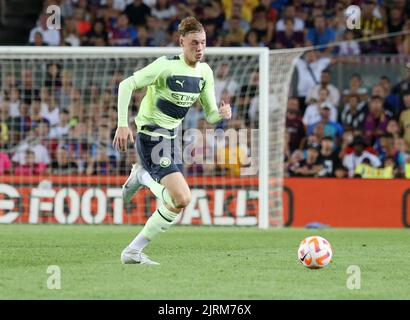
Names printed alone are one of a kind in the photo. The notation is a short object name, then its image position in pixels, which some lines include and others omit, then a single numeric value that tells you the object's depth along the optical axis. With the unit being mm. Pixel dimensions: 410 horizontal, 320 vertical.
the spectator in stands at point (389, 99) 18250
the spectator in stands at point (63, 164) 16688
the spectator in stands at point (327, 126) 17922
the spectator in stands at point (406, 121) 17734
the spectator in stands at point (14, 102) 17391
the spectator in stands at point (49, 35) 19953
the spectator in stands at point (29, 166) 16578
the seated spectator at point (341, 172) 16891
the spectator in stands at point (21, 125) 17266
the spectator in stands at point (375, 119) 17891
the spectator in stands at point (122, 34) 20312
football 9211
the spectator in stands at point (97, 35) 20406
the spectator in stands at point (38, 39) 19406
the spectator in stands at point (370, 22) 20062
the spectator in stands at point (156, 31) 20297
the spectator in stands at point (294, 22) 19969
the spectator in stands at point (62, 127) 17203
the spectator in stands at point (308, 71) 18594
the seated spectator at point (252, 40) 19578
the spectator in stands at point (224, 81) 17344
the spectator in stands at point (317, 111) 18141
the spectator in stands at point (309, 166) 17016
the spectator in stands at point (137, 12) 20609
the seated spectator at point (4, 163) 16641
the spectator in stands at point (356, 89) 18406
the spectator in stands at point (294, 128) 17875
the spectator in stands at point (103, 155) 16750
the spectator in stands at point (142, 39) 20030
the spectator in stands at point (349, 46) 19734
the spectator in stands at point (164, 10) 20734
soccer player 9570
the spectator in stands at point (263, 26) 19984
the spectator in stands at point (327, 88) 18438
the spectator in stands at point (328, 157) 17141
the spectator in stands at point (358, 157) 17234
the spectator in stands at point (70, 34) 20109
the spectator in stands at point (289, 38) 19844
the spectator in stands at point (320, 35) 19922
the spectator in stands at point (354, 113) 18141
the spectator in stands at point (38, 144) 17094
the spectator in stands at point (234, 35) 20062
